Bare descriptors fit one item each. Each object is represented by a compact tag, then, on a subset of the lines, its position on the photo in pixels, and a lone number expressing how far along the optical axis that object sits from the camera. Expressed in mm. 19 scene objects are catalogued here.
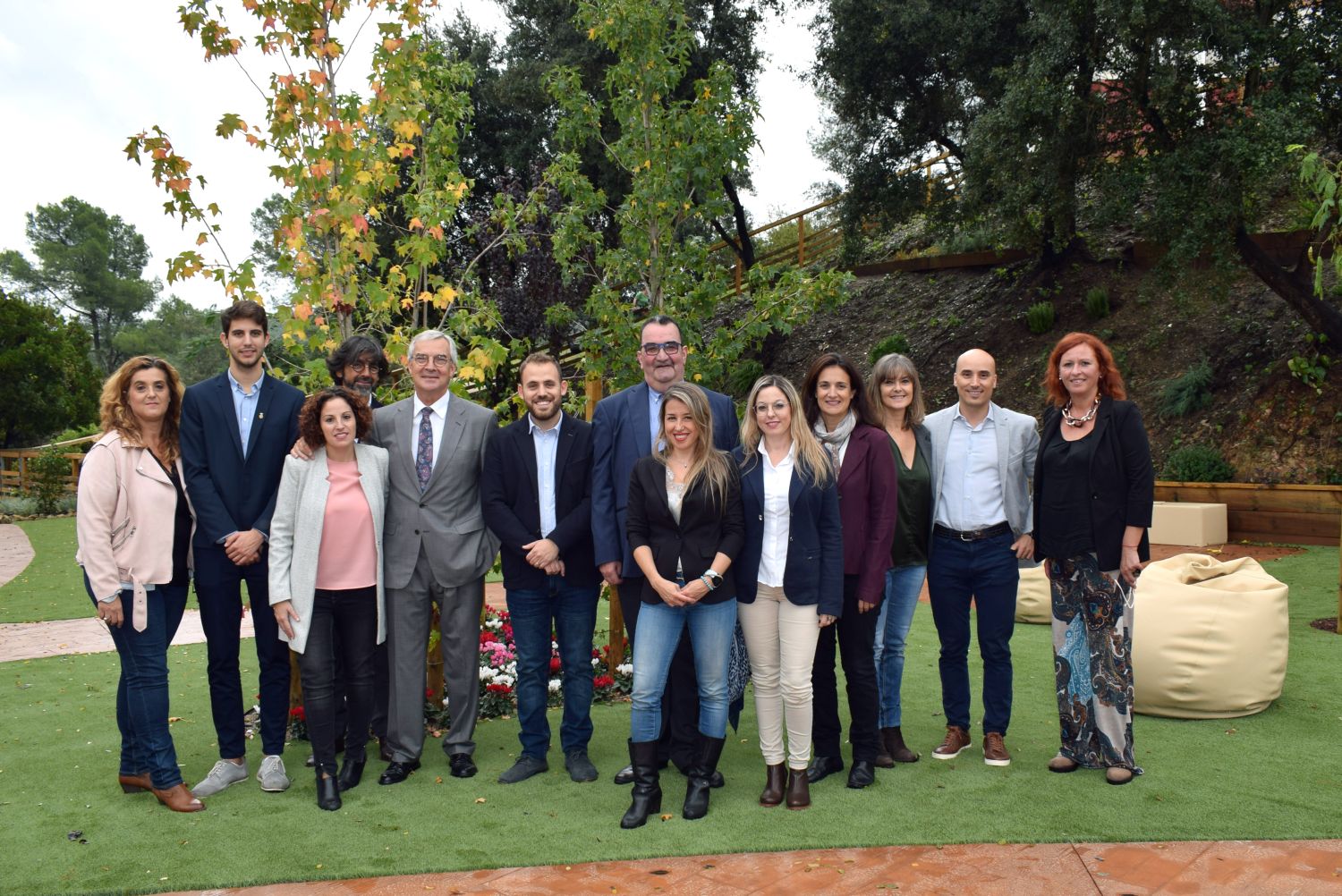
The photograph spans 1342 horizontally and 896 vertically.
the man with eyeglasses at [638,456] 4695
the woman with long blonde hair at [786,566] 4348
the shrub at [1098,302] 17453
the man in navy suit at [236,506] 4641
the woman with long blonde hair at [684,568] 4297
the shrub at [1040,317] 18062
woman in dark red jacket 4602
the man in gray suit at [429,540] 4875
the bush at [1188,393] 14602
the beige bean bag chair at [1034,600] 8305
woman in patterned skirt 4613
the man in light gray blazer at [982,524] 4887
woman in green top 4934
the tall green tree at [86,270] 59969
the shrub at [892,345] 18062
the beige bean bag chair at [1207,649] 5535
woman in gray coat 4535
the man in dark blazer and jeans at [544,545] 4809
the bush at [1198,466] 13031
